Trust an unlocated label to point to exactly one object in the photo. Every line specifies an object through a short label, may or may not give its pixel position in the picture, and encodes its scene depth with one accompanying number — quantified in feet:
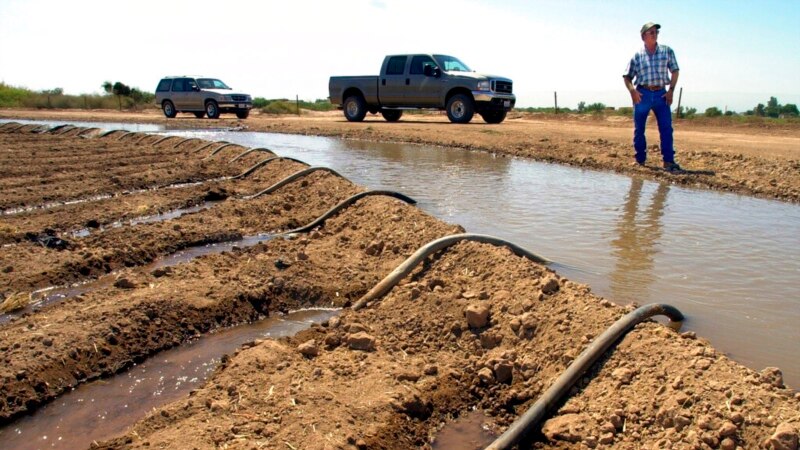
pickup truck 56.18
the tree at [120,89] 125.18
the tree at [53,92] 125.31
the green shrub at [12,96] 116.98
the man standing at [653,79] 29.53
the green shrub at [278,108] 104.63
